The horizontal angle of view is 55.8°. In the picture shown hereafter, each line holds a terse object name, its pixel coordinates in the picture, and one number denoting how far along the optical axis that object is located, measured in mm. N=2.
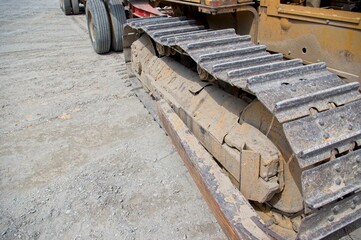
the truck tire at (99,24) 6766
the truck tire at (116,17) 6816
